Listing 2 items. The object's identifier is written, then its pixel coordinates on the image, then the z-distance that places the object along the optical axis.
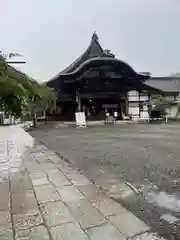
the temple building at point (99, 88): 13.80
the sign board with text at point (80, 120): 11.20
